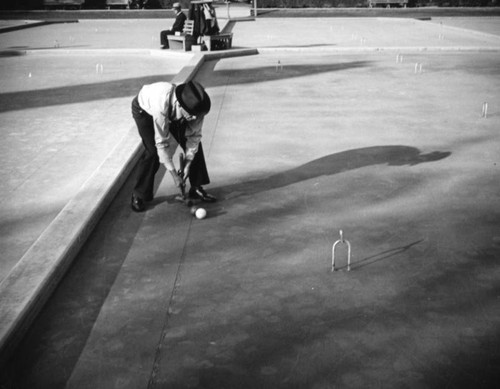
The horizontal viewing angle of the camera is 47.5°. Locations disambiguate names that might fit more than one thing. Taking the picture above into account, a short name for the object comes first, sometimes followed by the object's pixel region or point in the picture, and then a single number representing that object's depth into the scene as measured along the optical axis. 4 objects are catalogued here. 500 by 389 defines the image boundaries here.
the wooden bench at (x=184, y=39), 18.50
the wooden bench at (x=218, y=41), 18.56
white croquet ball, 5.93
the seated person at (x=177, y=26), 18.75
